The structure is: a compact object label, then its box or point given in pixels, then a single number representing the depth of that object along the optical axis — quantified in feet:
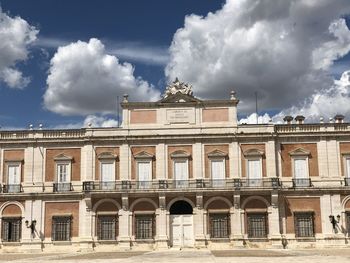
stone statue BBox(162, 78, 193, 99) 134.97
